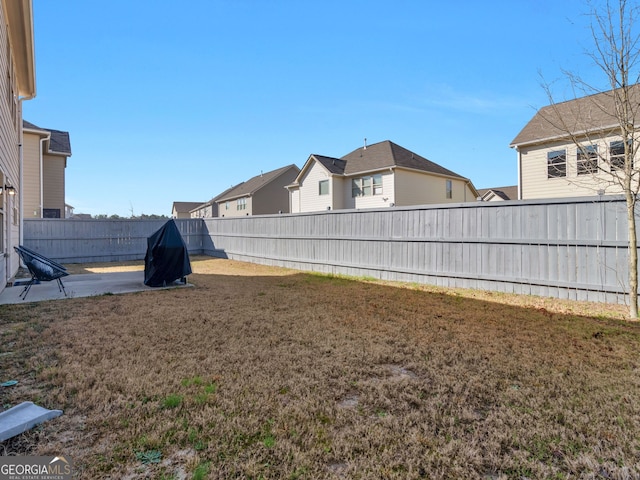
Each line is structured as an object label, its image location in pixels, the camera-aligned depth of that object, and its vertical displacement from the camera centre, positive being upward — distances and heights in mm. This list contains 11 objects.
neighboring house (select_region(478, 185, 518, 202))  29000 +3912
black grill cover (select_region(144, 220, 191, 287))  8234 -476
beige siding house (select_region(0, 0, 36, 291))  6848 +3438
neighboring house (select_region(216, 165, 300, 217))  28141 +3688
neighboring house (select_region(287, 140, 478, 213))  18156 +3299
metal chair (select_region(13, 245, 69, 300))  6668 -590
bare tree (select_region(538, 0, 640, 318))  5113 +2633
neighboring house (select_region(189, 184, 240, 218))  35906 +3535
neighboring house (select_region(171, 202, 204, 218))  50656 +4588
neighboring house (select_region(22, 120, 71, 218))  14945 +3321
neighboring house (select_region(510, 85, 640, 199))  11797 +3142
